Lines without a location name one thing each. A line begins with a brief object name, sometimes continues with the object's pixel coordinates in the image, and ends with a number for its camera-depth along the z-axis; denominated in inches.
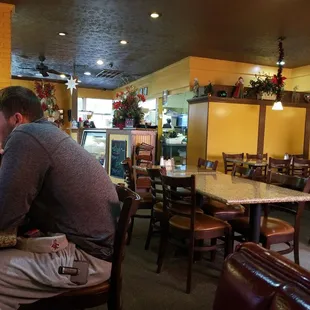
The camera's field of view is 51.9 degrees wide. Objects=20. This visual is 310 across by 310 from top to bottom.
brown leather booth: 25.2
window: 512.5
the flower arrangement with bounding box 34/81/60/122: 302.4
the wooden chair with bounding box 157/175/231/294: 98.7
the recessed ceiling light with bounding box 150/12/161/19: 179.3
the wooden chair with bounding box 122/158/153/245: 143.8
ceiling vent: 362.6
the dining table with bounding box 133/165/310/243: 87.0
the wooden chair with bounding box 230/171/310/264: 100.2
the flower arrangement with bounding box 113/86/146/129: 238.4
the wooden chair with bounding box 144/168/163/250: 118.5
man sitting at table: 48.8
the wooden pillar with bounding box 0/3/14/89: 166.2
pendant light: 221.4
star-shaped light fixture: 269.7
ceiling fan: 301.4
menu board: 240.4
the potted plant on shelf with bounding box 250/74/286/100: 236.7
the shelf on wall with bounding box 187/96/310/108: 240.1
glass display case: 277.9
